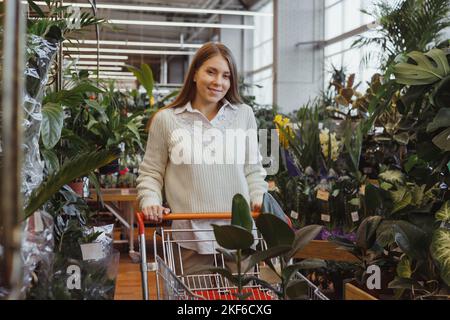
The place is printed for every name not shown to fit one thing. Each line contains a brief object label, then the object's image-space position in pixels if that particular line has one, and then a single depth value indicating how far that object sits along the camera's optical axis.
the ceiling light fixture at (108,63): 16.42
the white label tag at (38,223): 1.40
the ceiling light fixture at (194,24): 12.96
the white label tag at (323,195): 4.11
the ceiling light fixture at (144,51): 15.49
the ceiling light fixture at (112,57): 15.55
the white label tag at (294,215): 4.37
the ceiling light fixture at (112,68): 17.41
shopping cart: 1.56
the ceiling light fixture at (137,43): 14.29
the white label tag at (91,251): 1.89
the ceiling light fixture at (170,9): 11.08
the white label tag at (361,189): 4.09
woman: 2.20
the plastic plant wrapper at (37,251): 1.39
